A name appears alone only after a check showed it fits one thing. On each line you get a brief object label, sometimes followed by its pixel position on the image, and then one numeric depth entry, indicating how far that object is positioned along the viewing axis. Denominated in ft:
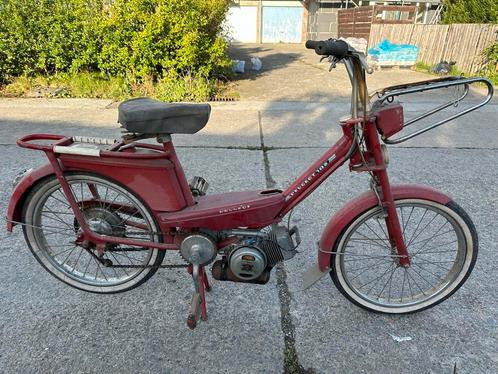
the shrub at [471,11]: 34.50
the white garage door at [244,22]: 69.05
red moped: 6.04
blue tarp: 35.57
